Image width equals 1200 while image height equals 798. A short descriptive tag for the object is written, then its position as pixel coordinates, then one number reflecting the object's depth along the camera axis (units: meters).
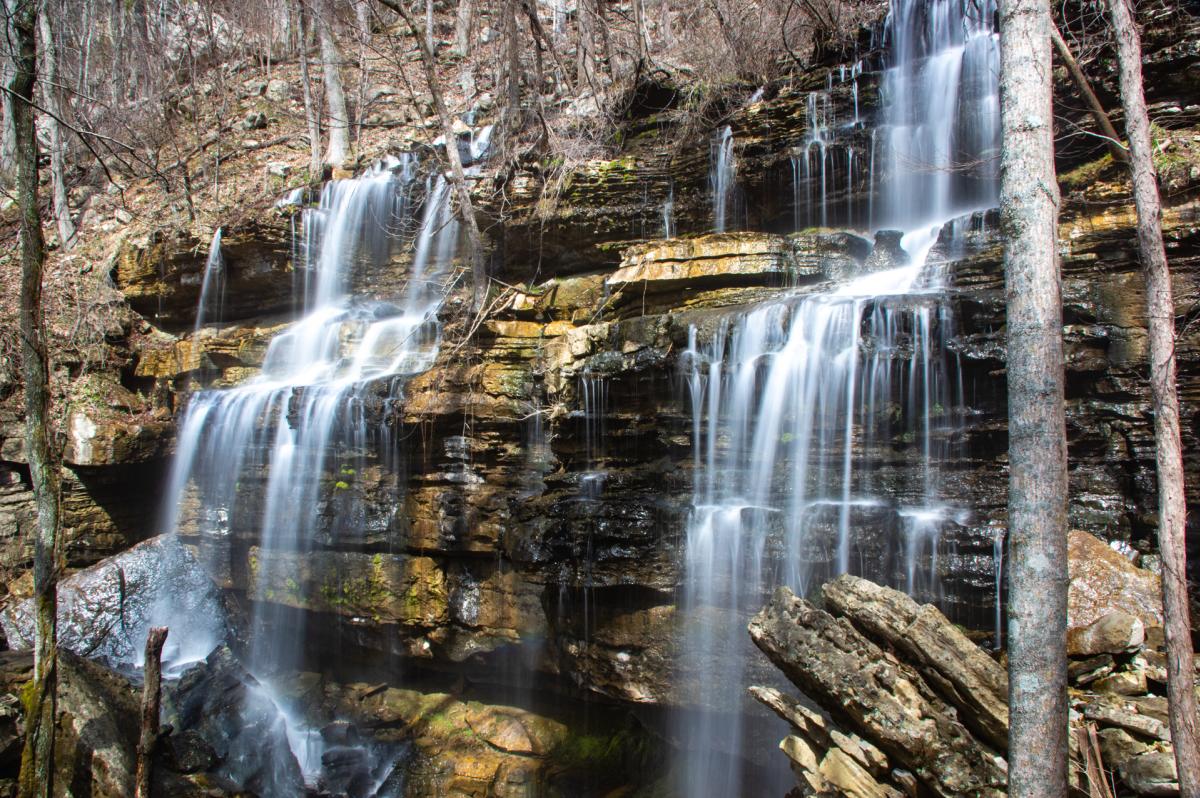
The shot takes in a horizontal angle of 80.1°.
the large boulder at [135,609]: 10.14
